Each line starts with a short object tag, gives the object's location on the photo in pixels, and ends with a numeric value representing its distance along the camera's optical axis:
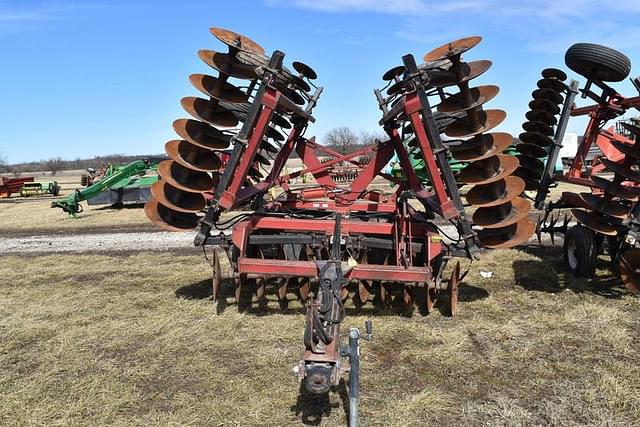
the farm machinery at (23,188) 27.37
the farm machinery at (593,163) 5.71
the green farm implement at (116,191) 15.75
